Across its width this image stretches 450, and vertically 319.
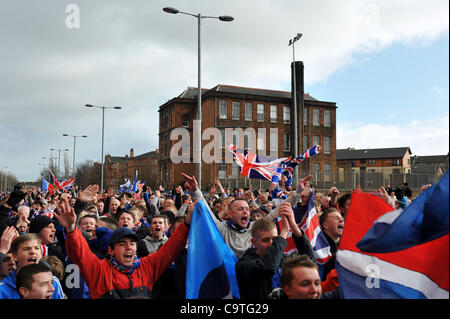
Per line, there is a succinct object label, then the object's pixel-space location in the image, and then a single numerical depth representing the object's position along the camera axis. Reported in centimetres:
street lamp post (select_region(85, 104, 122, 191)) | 3472
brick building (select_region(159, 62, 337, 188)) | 5128
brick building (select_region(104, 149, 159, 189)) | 10894
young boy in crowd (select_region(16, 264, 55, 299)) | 346
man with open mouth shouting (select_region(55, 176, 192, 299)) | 382
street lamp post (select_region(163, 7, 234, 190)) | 1474
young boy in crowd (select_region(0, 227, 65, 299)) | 396
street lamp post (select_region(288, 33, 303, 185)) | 2638
